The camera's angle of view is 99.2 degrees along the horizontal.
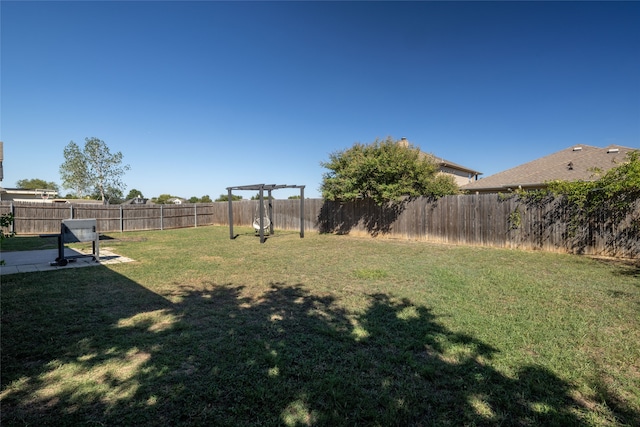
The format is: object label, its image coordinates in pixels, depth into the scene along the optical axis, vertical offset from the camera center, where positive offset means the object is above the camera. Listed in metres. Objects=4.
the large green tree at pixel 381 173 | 11.66 +1.70
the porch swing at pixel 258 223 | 13.17 -0.52
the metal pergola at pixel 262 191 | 11.18 +0.95
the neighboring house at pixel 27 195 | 27.60 +2.15
